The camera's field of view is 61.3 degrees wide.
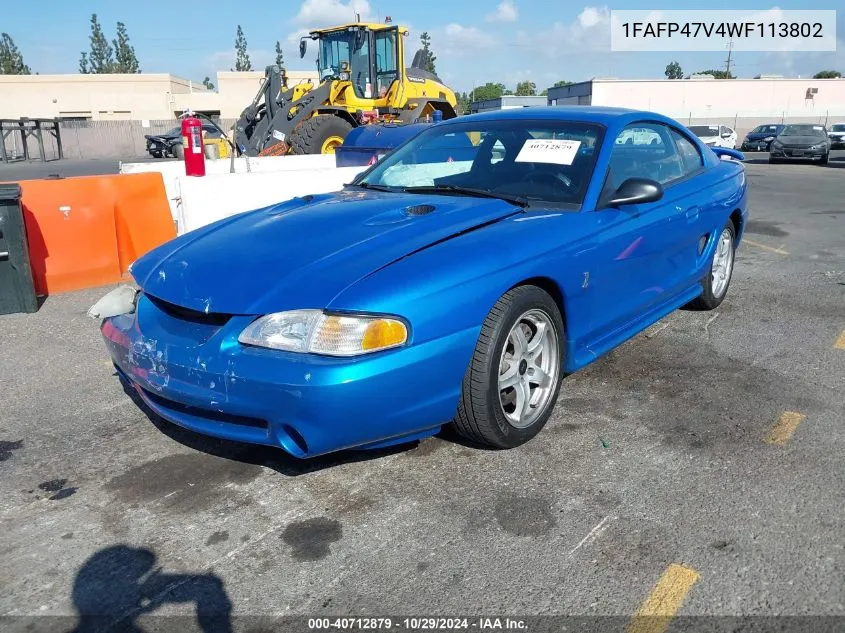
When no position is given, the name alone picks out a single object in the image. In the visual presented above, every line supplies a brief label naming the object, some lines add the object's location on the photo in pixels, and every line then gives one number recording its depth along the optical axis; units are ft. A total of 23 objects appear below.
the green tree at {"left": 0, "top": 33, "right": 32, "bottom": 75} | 284.82
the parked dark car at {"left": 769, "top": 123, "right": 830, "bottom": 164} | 74.54
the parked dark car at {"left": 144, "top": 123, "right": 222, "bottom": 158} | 90.63
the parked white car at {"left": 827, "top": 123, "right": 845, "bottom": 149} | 104.45
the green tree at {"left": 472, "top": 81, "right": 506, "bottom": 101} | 423.64
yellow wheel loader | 44.06
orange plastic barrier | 19.62
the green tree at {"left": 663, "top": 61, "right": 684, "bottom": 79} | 449.06
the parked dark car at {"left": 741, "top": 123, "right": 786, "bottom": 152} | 105.40
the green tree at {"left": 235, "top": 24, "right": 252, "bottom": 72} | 327.88
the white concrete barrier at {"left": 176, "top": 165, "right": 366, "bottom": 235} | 20.72
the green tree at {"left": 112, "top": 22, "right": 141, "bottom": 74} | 294.25
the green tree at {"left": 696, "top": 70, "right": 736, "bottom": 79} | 291.54
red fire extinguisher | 22.50
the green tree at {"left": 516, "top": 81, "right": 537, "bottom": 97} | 421.18
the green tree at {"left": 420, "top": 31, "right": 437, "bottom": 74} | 338.95
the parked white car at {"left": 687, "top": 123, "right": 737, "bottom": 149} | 86.02
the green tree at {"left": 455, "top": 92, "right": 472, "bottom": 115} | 328.58
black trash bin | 17.42
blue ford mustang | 8.40
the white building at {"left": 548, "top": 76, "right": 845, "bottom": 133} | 181.78
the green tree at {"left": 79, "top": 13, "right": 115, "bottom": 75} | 292.81
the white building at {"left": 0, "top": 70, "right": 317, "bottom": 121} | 164.25
